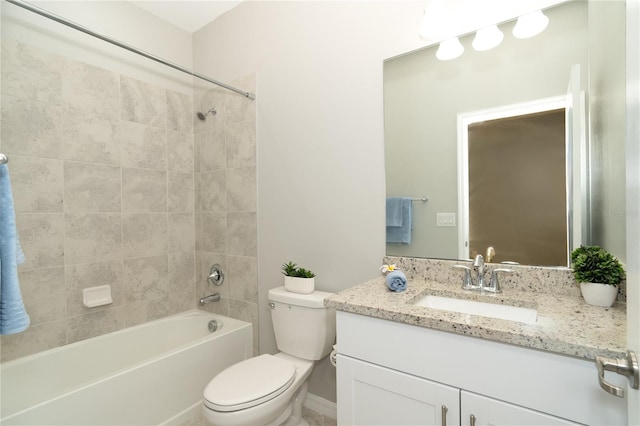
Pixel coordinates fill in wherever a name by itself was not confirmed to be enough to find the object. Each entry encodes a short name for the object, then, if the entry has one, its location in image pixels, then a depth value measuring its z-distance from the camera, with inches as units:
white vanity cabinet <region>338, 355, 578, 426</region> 34.1
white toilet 50.7
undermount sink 44.3
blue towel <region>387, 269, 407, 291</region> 50.4
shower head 92.0
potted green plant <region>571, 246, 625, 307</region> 40.4
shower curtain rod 54.1
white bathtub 53.7
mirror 47.1
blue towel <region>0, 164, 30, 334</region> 46.1
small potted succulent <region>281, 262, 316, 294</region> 67.2
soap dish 74.4
